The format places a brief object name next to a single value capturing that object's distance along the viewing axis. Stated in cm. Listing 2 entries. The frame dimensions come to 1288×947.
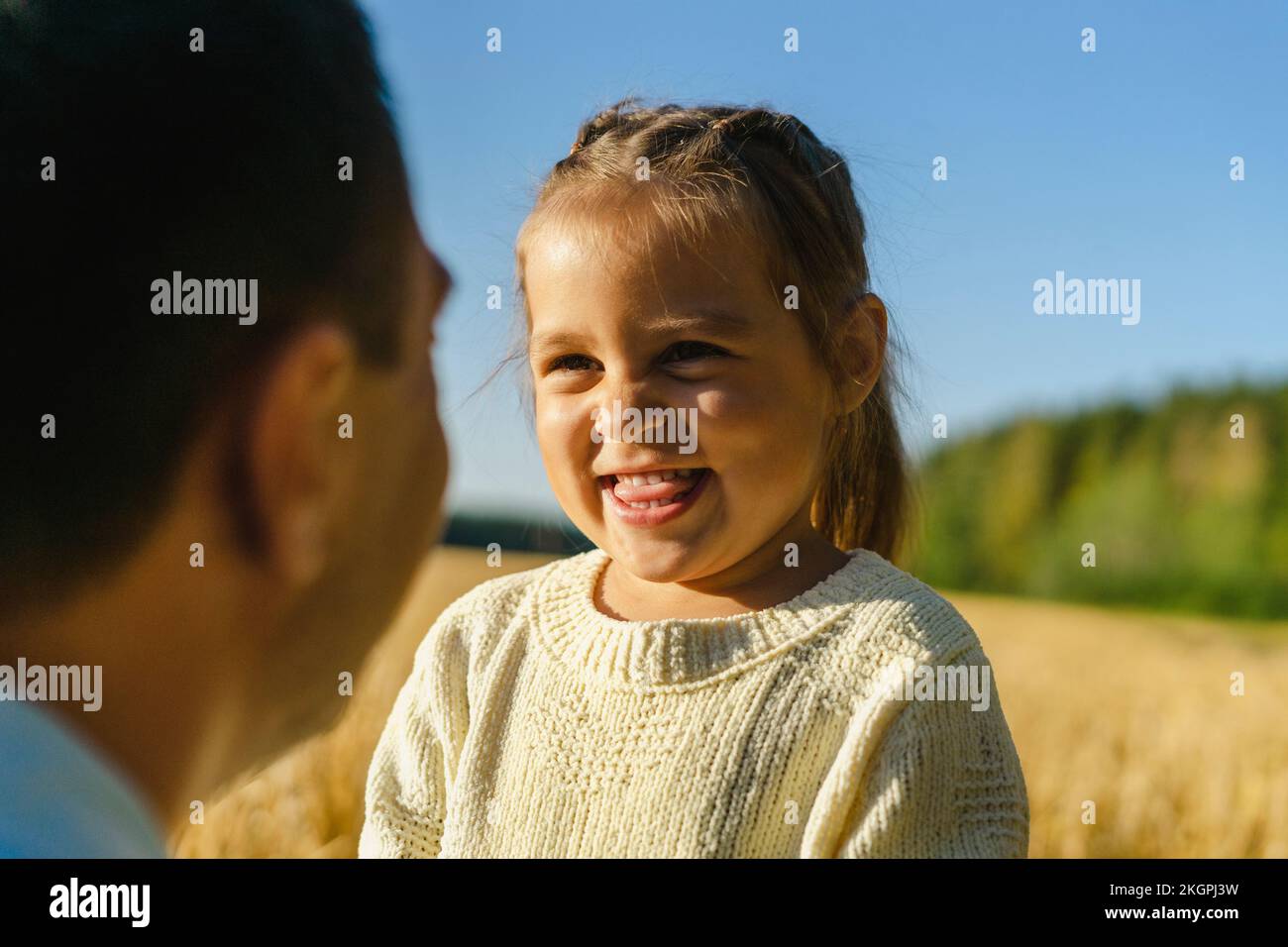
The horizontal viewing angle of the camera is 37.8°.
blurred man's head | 50
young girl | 68
